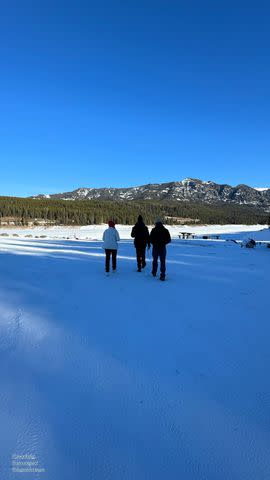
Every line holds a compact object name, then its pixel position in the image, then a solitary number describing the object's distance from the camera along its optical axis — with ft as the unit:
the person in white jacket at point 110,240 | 33.78
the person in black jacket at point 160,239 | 31.73
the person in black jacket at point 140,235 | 35.68
